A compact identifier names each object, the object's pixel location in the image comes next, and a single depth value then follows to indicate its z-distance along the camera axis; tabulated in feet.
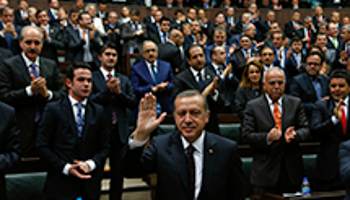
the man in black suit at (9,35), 13.60
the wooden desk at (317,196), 7.16
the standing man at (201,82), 9.95
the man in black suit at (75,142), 7.38
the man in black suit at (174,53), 14.64
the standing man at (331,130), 9.32
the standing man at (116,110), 9.14
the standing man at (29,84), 8.35
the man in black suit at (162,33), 17.44
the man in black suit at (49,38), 15.23
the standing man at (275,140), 8.38
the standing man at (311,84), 11.49
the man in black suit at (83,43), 15.92
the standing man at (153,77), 10.78
